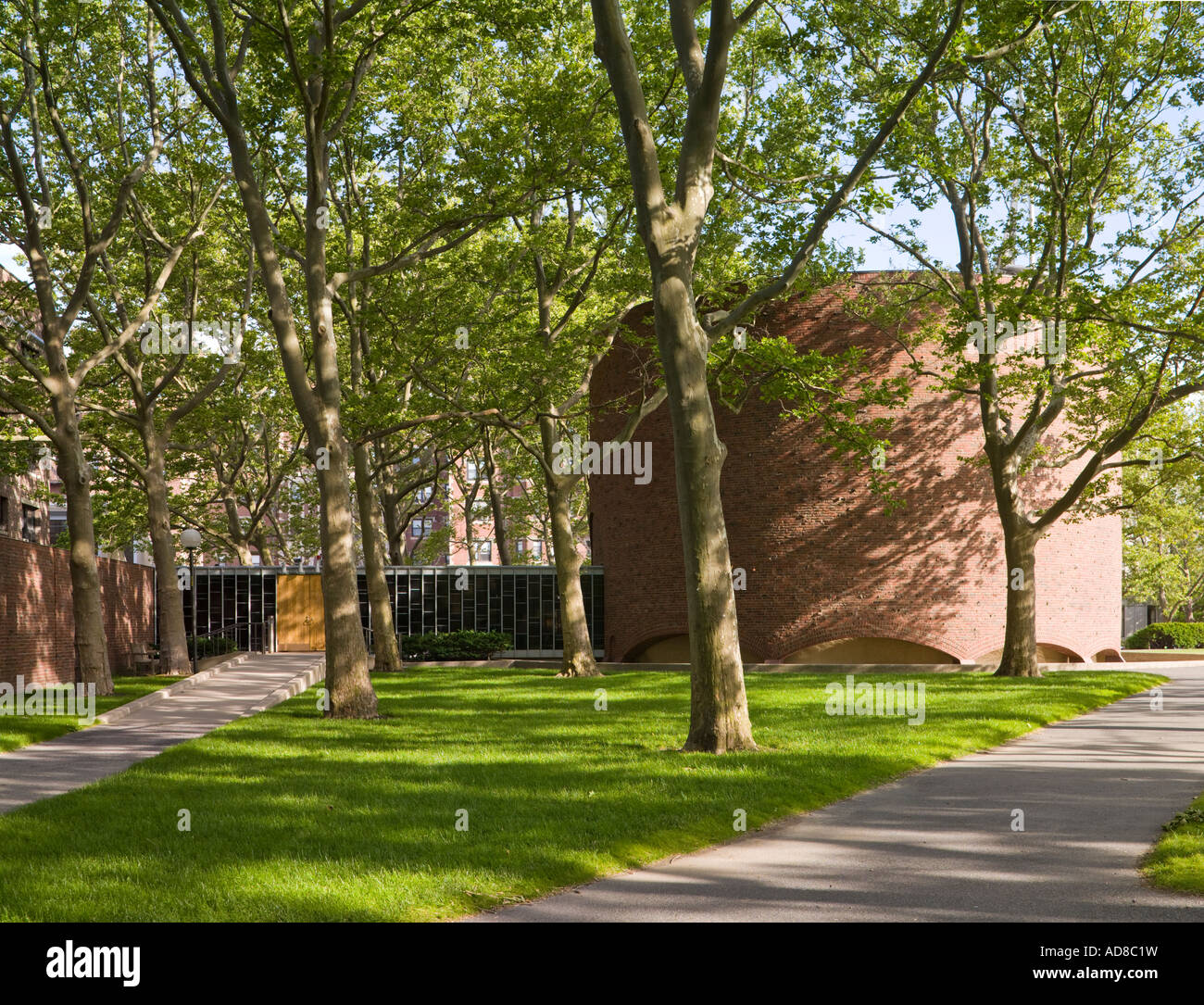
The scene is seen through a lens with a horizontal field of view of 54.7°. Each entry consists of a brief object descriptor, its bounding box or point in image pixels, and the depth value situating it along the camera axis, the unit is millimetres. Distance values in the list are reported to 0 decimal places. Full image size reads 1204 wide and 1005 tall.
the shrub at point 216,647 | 35188
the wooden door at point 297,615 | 38562
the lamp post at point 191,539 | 28672
